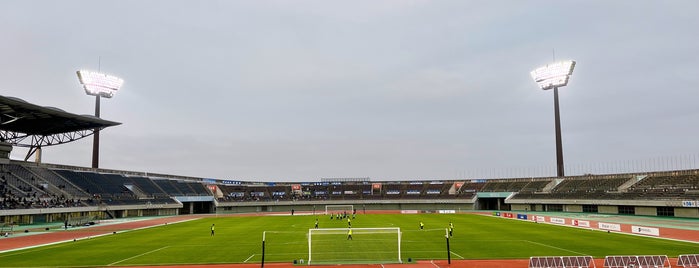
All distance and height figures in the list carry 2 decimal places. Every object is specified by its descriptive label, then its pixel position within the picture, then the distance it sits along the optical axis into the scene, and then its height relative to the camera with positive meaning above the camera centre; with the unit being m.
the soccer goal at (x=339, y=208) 96.86 -8.97
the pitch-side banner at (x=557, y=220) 54.41 -6.78
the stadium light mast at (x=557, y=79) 90.62 +19.64
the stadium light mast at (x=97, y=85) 86.88 +18.00
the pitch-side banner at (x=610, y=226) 45.05 -6.37
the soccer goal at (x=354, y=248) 27.82 -6.04
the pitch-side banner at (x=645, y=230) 39.88 -6.06
